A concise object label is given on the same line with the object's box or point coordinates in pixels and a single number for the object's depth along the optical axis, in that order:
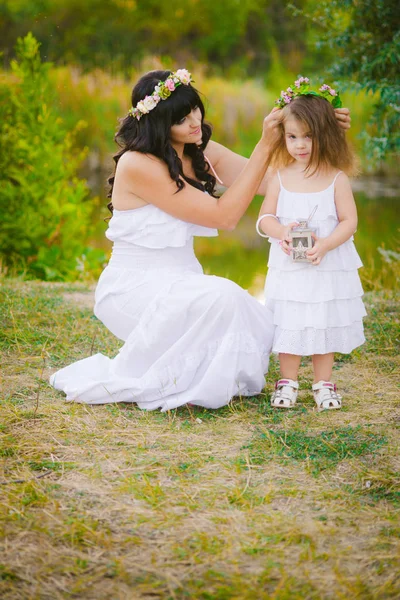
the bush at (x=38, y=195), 6.17
